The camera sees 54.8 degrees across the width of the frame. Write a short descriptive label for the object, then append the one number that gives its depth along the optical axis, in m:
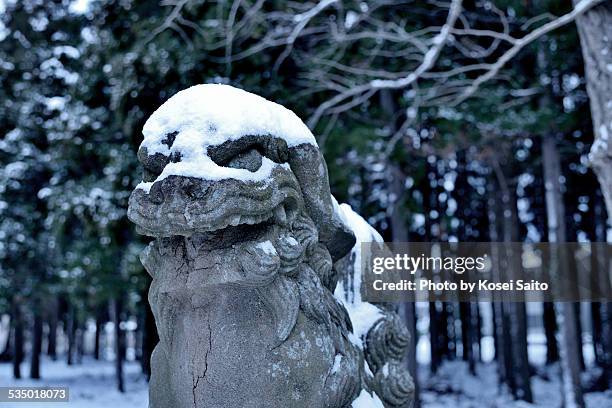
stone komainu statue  2.07
